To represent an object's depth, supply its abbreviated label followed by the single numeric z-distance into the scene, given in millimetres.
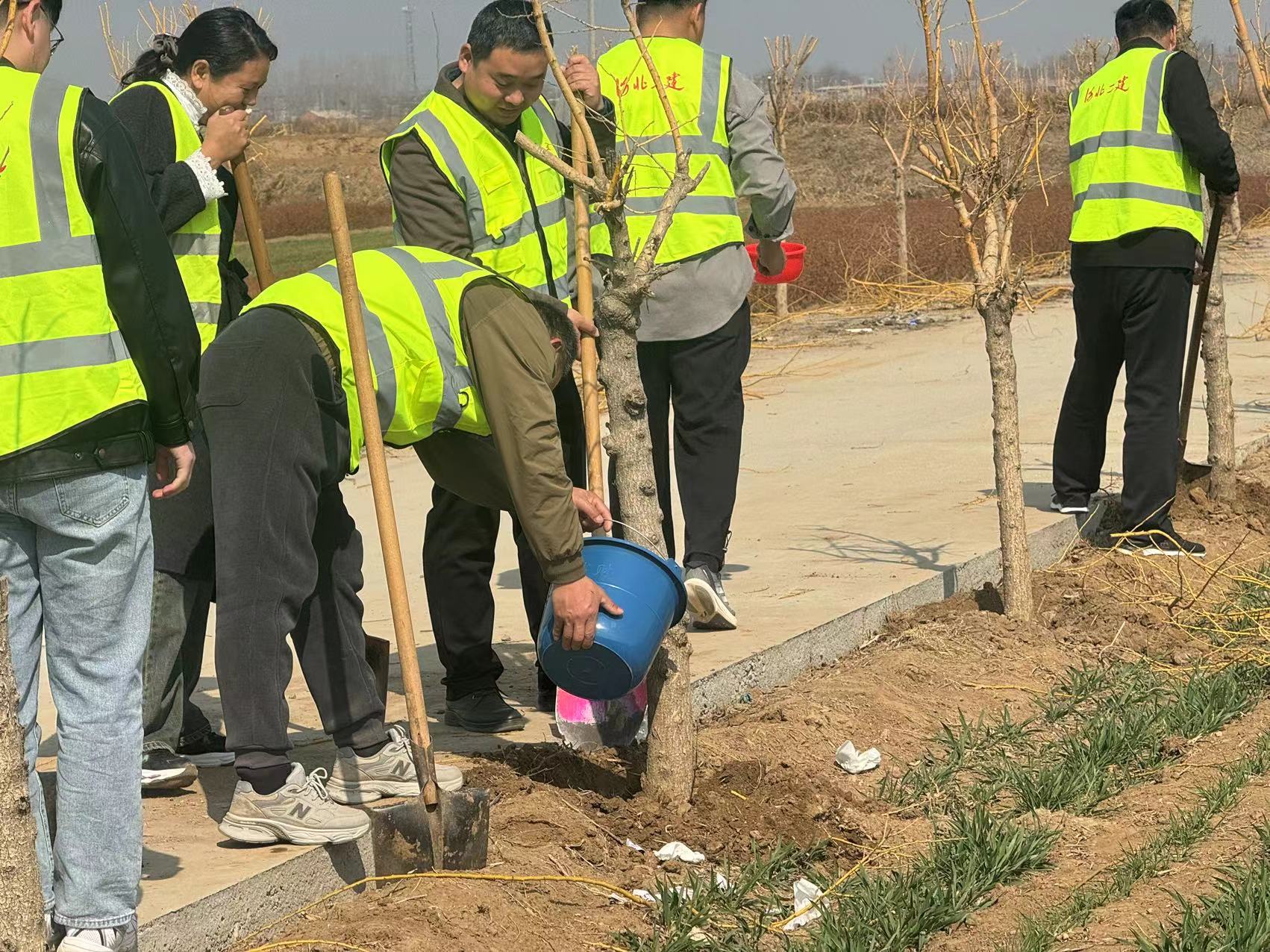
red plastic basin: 6535
